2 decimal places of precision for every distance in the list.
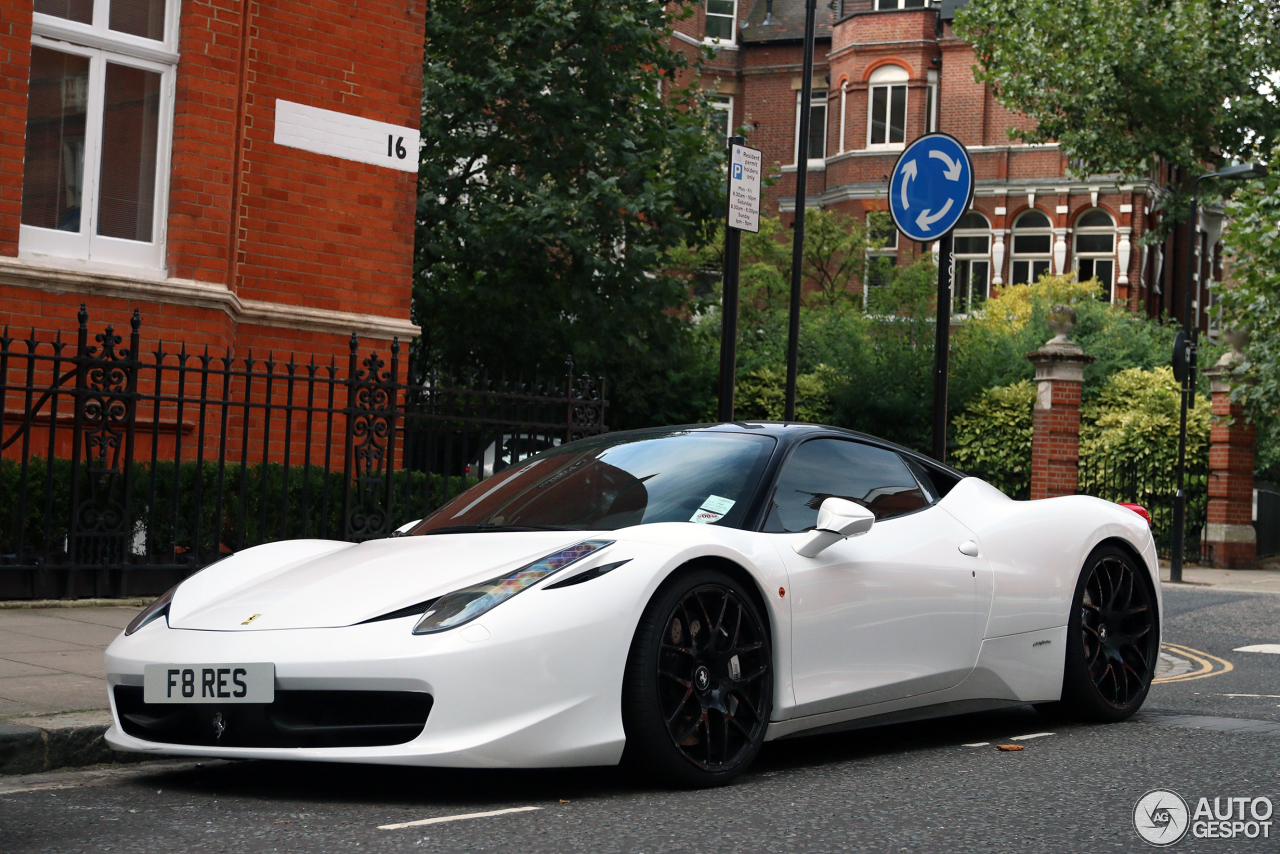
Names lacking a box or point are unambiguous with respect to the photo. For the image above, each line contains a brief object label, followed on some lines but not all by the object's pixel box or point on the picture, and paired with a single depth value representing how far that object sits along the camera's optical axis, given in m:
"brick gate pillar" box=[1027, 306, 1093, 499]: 25.12
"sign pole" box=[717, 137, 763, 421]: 9.26
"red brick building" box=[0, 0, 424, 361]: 11.01
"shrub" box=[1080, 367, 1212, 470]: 24.67
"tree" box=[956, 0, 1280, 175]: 29.53
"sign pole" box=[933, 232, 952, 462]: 9.55
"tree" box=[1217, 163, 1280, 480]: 21.69
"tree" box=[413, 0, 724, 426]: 21.05
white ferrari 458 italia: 4.42
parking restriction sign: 9.31
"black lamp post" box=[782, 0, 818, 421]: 11.64
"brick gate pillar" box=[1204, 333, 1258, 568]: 24.22
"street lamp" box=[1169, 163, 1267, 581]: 21.12
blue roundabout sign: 9.41
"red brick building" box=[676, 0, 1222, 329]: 39.97
